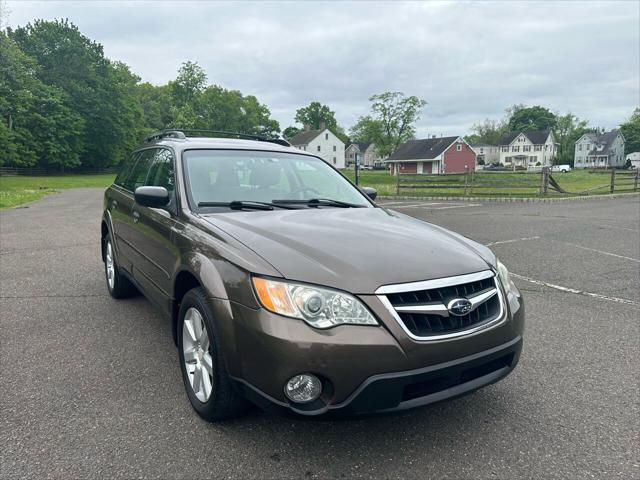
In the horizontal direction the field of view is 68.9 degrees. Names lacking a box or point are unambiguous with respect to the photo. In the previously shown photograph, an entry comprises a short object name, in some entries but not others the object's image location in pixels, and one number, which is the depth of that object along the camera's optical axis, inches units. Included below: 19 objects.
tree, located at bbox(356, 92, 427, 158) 3050.7
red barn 2572.1
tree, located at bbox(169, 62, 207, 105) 3230.8
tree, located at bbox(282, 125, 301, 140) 4237.2
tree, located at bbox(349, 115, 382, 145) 3105.3
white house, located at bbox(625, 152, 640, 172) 3802.2
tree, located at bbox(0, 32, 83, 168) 1244.5
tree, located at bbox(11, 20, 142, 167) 2032.5
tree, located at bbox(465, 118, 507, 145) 4613.7
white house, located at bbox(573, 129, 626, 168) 3944.4
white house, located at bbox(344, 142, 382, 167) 4367.6
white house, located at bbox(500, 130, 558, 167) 3905.0
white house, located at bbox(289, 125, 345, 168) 3154.5
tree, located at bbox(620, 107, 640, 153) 4040.4
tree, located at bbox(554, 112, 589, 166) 4126.5
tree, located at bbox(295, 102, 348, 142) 4185.5
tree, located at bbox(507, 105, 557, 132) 4576.8
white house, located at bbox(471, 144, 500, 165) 4312.7
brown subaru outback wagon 84.1
